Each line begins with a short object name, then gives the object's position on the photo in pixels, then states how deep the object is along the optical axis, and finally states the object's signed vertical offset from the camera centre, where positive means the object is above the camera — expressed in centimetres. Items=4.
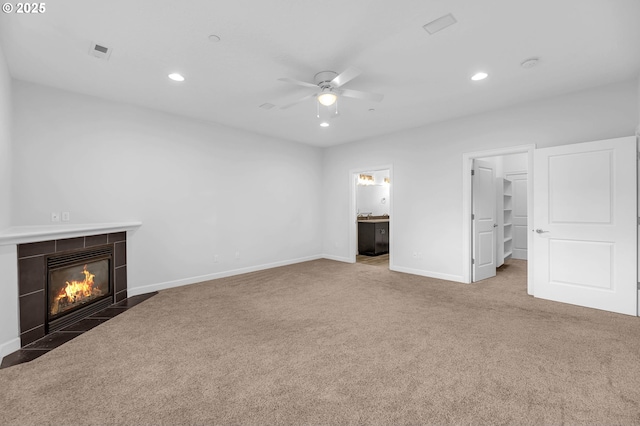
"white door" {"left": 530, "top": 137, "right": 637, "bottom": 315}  323 -20
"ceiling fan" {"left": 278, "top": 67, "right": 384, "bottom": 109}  300 +131
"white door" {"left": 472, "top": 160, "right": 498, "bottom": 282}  469 -20
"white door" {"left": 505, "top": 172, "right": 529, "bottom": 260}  689 -8
